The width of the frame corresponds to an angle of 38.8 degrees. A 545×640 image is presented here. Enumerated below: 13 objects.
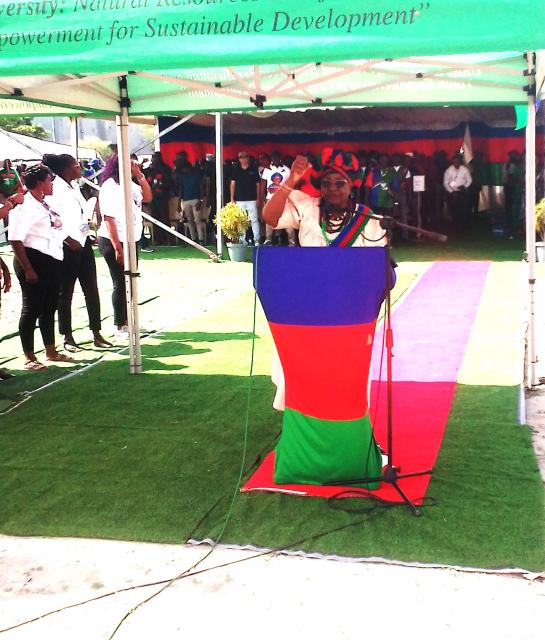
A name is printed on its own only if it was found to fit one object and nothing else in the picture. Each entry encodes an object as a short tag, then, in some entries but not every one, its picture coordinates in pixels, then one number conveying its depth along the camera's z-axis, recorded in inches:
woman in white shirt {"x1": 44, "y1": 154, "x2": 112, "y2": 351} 276.2
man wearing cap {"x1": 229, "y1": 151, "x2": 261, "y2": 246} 595.8
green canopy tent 132.7
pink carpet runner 167.0
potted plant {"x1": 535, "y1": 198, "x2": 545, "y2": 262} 479.2
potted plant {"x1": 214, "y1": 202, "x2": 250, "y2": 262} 554.3
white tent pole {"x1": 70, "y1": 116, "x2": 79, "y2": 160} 636.7
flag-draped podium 150.7
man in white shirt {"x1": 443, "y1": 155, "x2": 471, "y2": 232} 668.1
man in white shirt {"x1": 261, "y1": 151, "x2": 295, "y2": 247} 567.2
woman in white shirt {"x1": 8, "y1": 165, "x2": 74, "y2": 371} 259.0
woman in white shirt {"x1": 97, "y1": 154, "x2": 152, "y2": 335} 302.4
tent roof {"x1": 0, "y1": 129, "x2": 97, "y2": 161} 760.3
